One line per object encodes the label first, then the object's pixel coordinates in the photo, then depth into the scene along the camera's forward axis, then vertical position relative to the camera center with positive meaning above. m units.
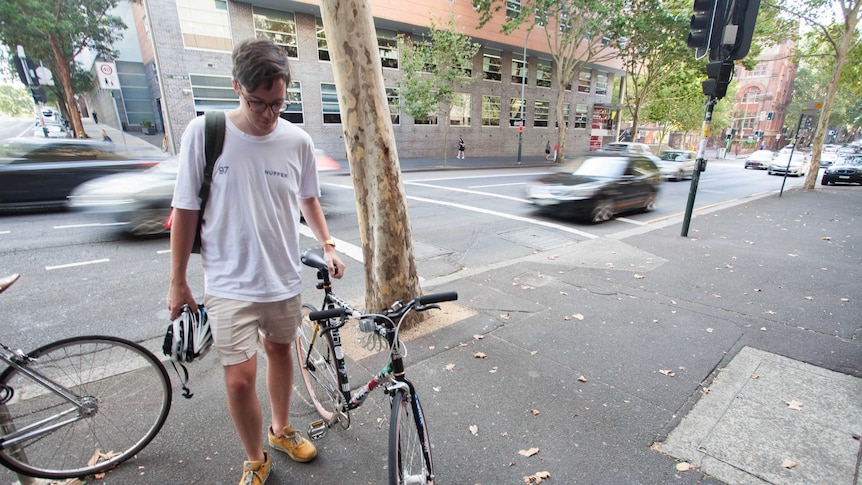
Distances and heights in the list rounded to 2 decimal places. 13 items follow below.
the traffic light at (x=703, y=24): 6.66 +1.46
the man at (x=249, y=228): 1.75 -0.49
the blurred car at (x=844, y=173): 19.42 -2.55
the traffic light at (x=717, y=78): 6.73 +0.62
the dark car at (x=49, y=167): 8.49 -0.99
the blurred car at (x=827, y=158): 36.59 -3.71
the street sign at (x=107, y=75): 14.34 +1.46
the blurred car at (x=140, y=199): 6.88 -1.30
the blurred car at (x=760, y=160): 29.69 -2.95
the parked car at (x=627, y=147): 20.50 -1.50
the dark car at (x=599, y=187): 9.45 -1.60
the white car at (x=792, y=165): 24.83 -2.81
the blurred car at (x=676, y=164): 21.14 -2.31
